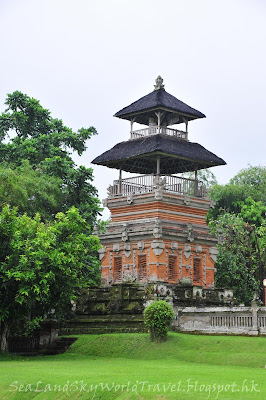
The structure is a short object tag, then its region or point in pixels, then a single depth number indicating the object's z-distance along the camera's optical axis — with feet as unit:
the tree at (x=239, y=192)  224.12
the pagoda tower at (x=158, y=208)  124.88
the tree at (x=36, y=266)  96.48
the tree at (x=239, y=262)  147.23
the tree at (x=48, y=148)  134.72
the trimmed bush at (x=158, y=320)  98.78
